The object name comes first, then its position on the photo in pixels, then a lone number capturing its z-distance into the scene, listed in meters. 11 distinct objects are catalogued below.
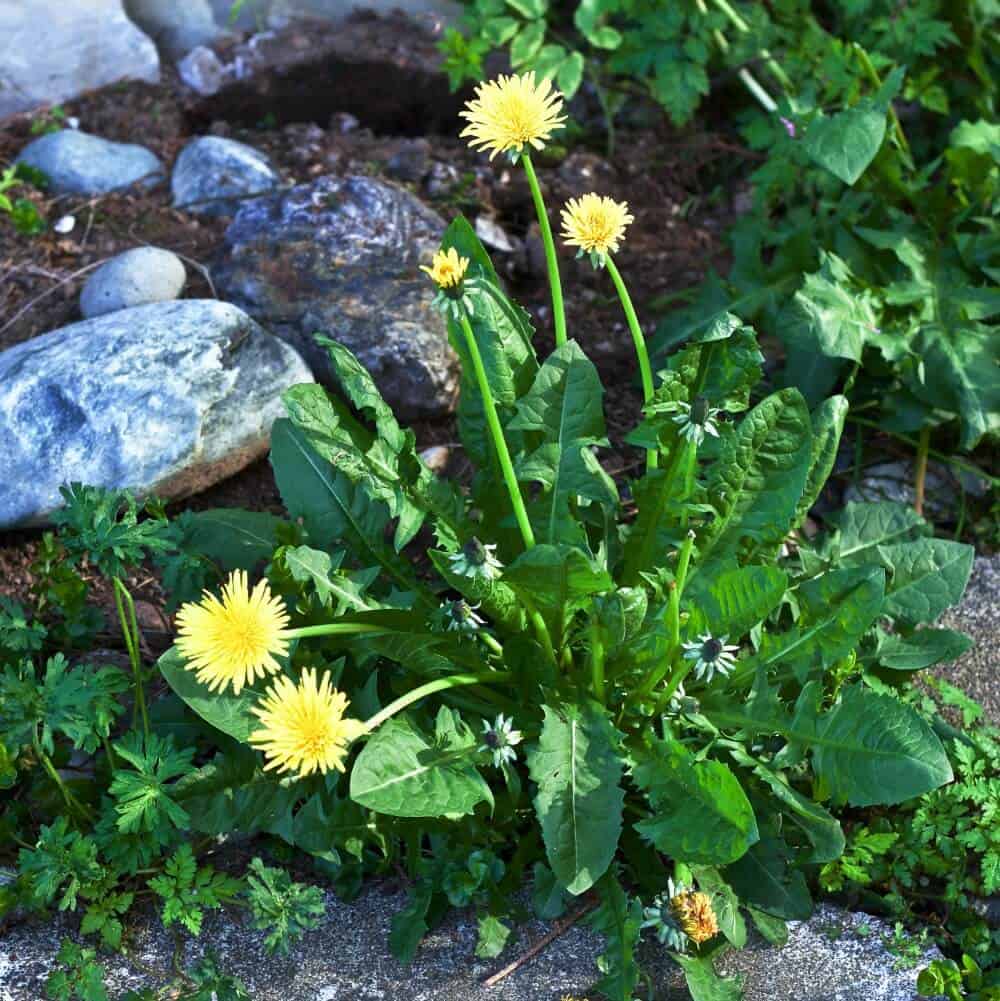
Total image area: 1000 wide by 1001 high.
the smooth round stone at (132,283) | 3.80
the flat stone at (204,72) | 4.79
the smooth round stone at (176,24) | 4.95
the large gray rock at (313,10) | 4.95
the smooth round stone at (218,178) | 4.24
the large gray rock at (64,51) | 4.70
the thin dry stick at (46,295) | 3.90
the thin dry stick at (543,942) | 2.61
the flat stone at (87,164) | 4.33
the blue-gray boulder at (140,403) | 3.29
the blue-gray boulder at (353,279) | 3.68
